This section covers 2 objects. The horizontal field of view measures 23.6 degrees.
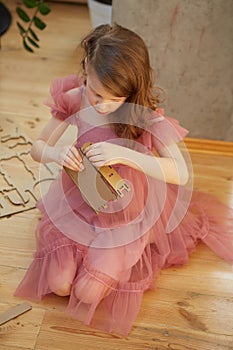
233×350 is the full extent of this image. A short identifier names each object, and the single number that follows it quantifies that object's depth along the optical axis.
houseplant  1.79
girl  1.26
